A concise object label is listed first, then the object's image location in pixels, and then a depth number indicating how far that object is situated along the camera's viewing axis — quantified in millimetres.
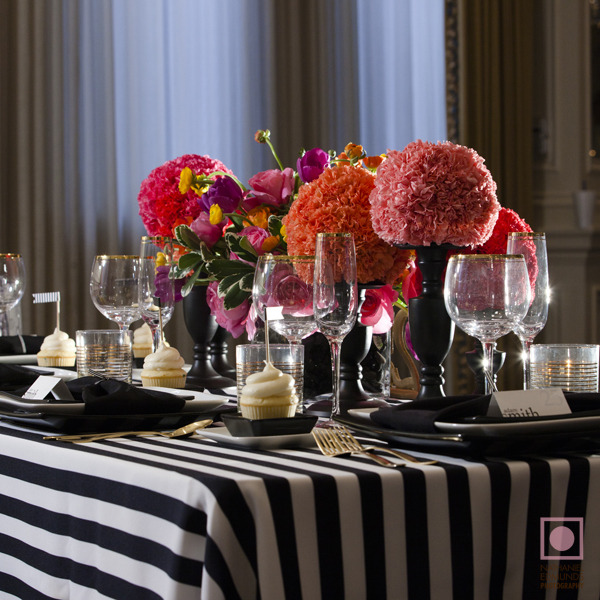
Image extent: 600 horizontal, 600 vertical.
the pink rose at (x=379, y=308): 2392
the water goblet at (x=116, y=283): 2525
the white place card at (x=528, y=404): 1958
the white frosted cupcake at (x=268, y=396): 2019
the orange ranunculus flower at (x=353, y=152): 2501
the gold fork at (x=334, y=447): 1903
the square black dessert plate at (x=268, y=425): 2000
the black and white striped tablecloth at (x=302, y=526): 1804
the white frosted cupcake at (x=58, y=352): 2795
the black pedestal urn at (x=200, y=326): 2712
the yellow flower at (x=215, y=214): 2531
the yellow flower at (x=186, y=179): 2632
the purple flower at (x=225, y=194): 2546
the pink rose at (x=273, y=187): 2524
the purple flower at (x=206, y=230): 2555
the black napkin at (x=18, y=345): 2988
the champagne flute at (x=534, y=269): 2305
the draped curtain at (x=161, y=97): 4915
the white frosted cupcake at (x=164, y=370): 2401
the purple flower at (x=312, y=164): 2482
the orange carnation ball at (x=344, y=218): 2329
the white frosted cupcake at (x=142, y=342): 2990
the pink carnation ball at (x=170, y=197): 2749
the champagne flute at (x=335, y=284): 2156
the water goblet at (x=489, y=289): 2115
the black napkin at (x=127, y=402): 2105
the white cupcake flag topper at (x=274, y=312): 2247
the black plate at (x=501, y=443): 1905
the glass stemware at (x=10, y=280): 2896
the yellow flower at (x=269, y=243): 2466
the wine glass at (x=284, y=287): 2251
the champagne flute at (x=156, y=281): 2560
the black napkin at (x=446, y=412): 1947
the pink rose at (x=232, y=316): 2513
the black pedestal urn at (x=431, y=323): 2313
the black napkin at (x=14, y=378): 2373
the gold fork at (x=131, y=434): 2031
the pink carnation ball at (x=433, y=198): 2252
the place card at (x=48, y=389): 2161
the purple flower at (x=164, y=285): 2653
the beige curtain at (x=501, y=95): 5954
